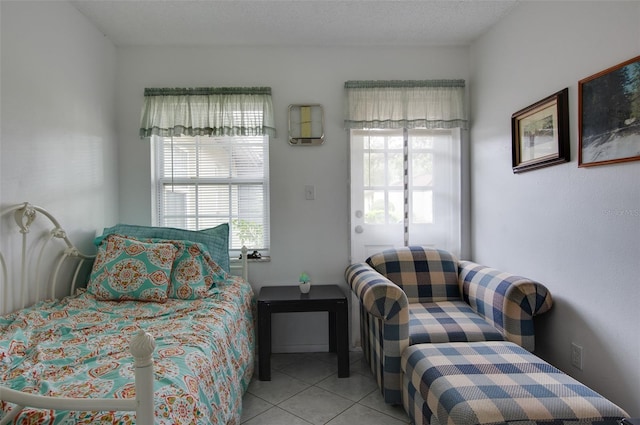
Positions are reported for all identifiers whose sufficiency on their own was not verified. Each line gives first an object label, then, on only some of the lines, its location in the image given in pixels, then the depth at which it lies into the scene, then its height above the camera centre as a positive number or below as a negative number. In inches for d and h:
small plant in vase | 99.1 -19.9
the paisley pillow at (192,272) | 82.4 -14.5
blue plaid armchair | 75.5 -22.1
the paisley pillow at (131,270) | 78.9 -13.0
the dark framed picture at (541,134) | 74.0 +17.6
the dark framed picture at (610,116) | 58.2 +16.6
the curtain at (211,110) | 107.0 +30.9
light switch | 110.3 +6.2
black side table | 91.9 -26.7
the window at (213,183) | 111.7 +9.3
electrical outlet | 71.0 -29.2
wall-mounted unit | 109.4 +26.9
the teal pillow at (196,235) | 94.0 -5.9
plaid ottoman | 49.3 -27.1
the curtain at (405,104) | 108.8 +32.9
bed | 36.1 -19.8
